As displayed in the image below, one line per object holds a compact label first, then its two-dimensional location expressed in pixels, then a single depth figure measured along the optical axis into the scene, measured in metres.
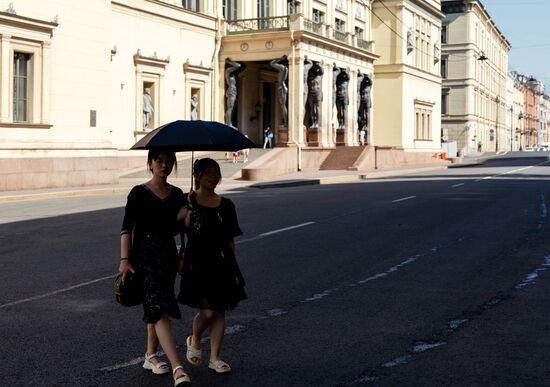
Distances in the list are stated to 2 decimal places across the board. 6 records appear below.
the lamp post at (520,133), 153.27
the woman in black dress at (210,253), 5.99
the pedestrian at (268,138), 45.00
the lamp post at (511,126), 139.38
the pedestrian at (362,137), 52.79
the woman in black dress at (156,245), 5.85
